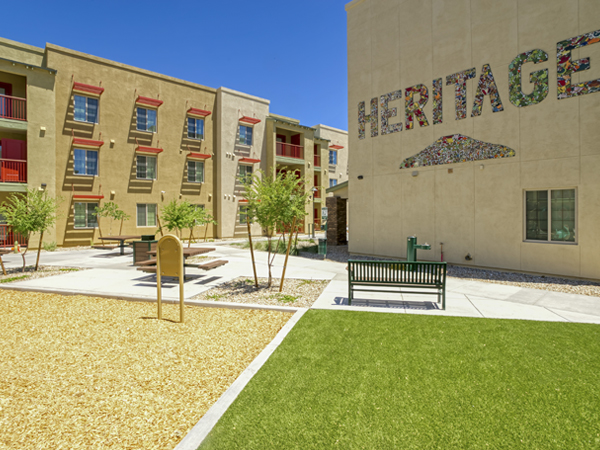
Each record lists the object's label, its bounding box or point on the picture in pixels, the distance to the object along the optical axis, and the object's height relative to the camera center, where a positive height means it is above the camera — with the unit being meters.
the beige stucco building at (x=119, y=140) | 18.02 +5.62
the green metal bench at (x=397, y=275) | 6.63 -1.08
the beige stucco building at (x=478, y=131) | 9.20 +3.15
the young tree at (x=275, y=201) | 7.74 +0.54
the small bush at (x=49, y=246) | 17.59 -1.24
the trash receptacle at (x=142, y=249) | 12.20 -0.97
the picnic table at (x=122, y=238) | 15.28 -0.69
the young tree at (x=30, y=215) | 10.26 +0.27
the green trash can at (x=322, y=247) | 14.66 -1.09
